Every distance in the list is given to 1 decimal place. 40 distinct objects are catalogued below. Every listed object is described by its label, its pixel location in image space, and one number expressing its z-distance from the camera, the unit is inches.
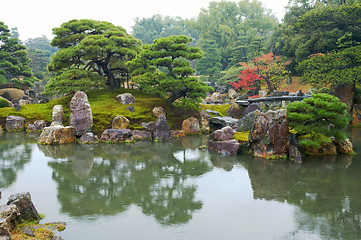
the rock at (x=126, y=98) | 846.5
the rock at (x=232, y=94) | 1300.4
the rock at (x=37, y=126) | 798.5
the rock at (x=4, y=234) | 209.5
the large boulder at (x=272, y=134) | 497.4
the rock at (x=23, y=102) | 1188.5
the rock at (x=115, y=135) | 664.4
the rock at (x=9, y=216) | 231.5
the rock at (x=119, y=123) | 720.7
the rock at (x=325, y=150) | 517.7
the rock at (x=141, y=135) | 690.2
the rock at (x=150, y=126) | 718.3
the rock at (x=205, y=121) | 780.0
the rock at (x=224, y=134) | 597.6
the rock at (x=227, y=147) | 540.9
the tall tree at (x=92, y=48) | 818.5
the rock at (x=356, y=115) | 833.5
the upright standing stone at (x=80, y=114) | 692.7
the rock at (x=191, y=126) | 760.3
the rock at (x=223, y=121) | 760.0
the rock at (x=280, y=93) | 1066.1
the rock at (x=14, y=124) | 816.3
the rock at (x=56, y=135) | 645.9
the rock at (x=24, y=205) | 263.9
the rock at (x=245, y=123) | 687.1
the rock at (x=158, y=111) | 778.2
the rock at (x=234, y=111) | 884.0
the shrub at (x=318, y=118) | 473.4
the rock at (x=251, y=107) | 834.3
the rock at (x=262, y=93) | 1136.9
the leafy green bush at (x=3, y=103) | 918.6
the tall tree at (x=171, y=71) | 752.3
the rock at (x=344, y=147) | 518.9
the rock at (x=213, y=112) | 865.5
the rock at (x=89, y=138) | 659.6
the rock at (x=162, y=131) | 682.1
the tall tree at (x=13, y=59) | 1259.8
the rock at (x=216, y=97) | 1226.1
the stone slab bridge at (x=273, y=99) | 912.9
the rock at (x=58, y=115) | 750.5
